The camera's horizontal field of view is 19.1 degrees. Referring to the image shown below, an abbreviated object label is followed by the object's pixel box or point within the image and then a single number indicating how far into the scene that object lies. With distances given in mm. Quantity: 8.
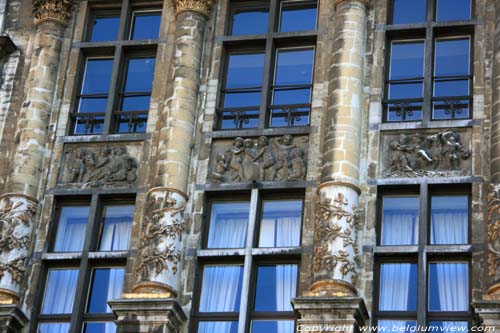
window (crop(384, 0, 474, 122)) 29391
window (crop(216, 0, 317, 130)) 30125
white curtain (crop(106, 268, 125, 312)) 28797
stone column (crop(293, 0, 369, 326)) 26562
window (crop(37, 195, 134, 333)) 28719
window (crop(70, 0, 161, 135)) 30906
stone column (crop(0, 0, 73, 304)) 29031
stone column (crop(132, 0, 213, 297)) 28047
